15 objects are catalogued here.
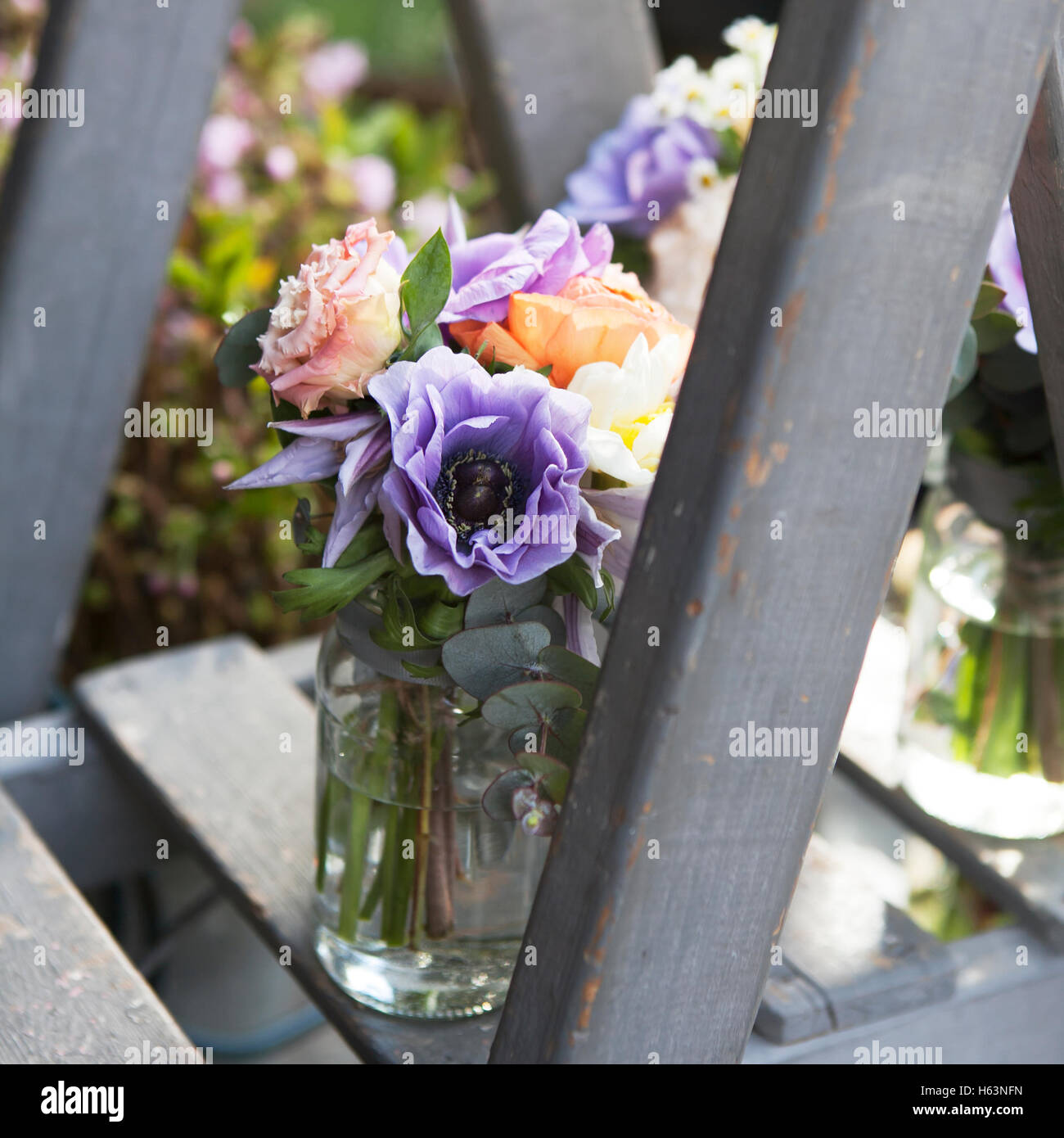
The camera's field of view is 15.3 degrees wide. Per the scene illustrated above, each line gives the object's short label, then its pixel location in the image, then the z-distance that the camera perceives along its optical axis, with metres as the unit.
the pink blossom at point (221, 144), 2.09
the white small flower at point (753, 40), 1.44
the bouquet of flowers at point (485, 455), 1.16
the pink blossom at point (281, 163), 2.16
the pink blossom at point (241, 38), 2.45
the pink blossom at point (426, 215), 2.13
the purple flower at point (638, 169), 1.44
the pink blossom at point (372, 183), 2.19
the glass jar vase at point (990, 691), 1.39
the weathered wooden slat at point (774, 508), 1.07
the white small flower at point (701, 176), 1.43
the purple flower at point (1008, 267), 1.29
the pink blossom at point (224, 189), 2.11
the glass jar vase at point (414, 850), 1.23
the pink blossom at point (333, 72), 2.52
